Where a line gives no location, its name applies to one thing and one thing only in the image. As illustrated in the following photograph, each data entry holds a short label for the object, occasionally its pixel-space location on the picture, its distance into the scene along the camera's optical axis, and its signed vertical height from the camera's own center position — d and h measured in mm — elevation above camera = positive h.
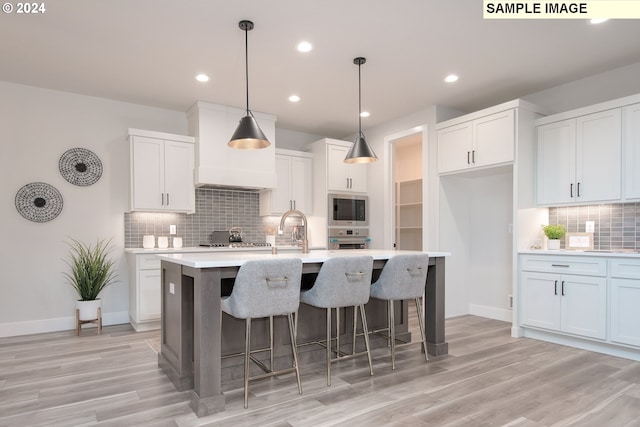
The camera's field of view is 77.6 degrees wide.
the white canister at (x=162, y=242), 4863 -378
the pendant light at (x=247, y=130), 3145 +651
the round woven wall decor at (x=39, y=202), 4387 +112
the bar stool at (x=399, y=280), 3109 -558
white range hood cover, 4961 +732
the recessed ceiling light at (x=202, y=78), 4109 +1400
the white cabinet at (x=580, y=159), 3746 +496
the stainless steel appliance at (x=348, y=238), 5793 -414
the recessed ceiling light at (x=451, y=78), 4184 +1400
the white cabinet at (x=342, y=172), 5852 +568
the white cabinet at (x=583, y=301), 3418 -862
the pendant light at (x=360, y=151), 3750 +557
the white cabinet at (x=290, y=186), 5712 +356
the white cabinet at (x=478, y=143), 4277 +768
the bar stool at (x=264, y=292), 2428 -510
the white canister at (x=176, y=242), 5016 -397
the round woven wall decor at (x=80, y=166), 4625 +535
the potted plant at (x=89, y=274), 4359 -703
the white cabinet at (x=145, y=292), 4414 -900
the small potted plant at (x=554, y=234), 4125 -261
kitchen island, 2414 -783
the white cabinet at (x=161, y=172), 4691 +480
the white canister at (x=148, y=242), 4852 -376
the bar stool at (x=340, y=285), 2775 -534
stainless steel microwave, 5828 +3
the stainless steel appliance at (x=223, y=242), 5226 -415
